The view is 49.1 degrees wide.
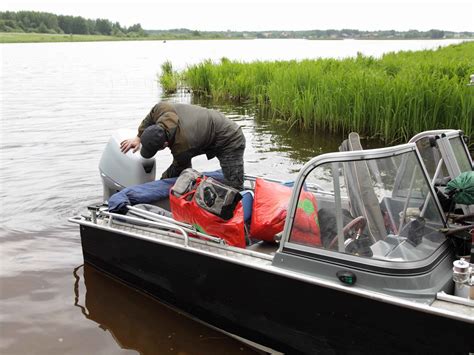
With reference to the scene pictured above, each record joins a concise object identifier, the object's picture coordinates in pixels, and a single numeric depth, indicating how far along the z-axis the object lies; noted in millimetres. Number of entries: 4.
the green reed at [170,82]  19562
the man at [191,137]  4762
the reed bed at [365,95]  9320
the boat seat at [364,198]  3436
